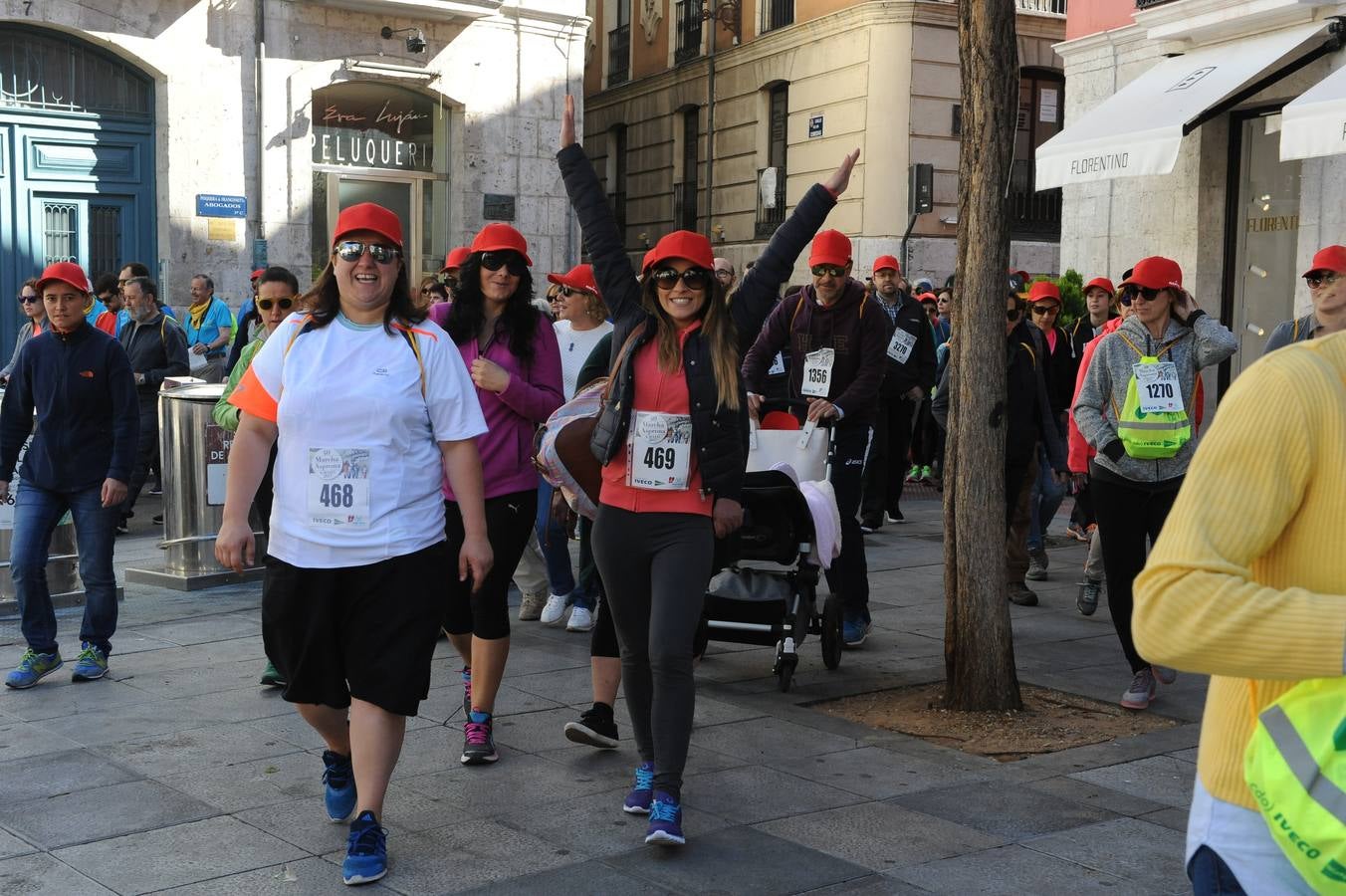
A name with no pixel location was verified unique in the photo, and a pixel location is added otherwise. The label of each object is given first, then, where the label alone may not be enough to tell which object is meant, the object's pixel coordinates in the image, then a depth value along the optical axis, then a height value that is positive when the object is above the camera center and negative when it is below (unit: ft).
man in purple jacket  25.20 -1.09
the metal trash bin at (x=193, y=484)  32.01 -4.08
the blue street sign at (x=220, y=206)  60.59 +3.18
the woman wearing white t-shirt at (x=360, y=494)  14.71 -1.96
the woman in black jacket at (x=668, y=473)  15.96 -1.86
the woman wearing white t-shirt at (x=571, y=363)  27.89 -1.29
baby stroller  22.67 -4.20
